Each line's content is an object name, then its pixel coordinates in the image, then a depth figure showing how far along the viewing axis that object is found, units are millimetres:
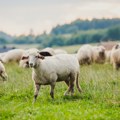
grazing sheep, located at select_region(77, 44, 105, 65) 29406
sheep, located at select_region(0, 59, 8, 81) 18225
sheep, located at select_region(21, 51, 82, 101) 12316
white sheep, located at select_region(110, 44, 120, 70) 24845
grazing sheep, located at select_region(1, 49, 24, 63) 32531
